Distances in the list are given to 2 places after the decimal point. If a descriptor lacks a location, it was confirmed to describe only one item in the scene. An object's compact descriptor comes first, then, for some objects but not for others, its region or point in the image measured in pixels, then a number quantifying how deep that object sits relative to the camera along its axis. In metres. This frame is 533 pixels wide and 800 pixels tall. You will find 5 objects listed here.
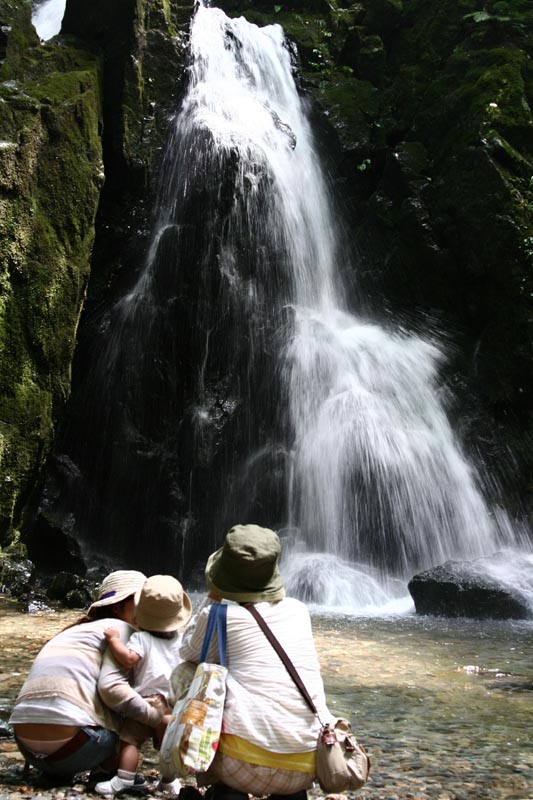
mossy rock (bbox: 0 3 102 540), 9.40
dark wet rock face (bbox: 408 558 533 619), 9.22
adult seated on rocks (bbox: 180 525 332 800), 2.47
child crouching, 3.08
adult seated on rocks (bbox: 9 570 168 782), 2.90
